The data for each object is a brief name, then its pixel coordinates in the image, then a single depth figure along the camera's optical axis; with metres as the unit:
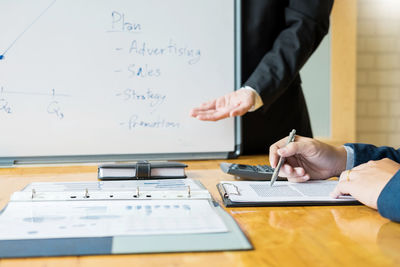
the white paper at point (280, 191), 0.79
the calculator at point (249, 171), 1.00
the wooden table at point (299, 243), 0.50
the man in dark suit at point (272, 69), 1.35
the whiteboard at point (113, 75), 1.31
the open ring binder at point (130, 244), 0.52
